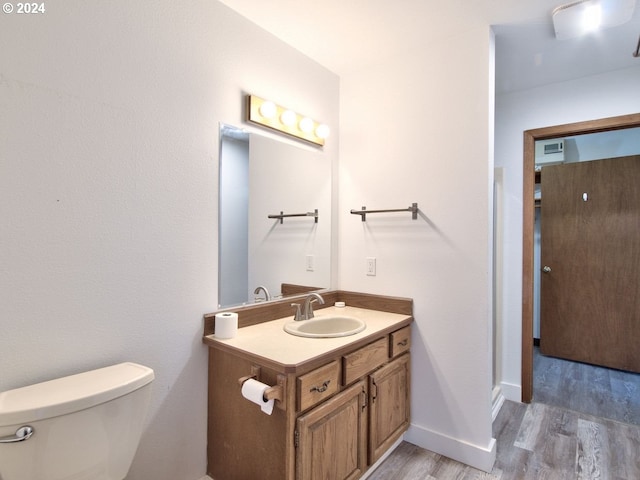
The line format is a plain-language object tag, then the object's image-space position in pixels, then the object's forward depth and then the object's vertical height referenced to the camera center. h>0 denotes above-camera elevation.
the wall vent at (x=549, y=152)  3.43 +0.91
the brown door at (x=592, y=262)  3.10 -0.18
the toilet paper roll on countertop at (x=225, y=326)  1.57 -0.39
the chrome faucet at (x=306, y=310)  1.90 -0.38
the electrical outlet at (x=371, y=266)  2.26 -0.16
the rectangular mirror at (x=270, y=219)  1.75 +0.13
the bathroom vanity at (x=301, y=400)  1.31 -0.69
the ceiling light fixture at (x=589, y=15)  1.62 +1.13
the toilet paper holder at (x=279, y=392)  1.26 -0.56
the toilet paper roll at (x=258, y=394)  1.26 -0.57
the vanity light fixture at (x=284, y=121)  1.82 +0.70
